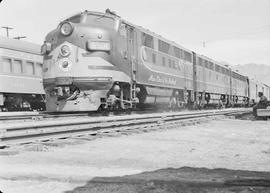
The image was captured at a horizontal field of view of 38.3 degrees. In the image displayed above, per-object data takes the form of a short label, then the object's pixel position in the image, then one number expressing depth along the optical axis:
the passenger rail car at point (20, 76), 17.53
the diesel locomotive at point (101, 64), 12.15
